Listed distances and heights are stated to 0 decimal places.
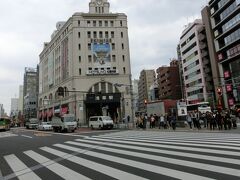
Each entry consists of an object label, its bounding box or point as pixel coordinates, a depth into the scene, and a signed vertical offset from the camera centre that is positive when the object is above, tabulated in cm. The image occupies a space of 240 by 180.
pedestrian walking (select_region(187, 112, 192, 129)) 1633 -74
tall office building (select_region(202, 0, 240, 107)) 3150 +1285
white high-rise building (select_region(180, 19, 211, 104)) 4372 +1231
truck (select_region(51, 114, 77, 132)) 2069 -71
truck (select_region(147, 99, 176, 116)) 2186 +72
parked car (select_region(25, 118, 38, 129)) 3366 -97
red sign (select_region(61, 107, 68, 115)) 4056 +168
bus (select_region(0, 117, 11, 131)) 3061 -47
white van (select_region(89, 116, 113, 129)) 2279 -89
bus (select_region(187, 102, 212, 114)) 2735 +64
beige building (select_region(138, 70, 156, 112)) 8998 +1655
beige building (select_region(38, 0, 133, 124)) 3796 +1161
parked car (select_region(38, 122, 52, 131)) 2713 -122
